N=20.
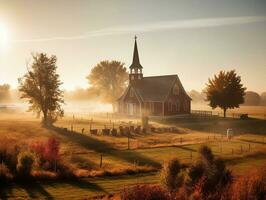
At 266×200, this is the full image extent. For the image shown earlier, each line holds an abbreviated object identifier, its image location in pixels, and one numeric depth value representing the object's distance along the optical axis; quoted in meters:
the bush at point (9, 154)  30.92
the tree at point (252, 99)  182.39
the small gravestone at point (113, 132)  54.06
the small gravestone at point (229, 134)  52.41
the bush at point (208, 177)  22.64
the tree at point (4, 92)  185.50
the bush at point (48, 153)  31.98
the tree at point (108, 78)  104.50
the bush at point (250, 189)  21.06
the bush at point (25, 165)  29.14
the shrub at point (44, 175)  29.19
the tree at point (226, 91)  76.94
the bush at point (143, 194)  20.64
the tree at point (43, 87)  59.38
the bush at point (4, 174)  28.28
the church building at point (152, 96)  76.69
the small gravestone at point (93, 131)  53.60
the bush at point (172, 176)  23.06
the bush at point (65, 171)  29.81
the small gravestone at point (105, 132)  54.12
